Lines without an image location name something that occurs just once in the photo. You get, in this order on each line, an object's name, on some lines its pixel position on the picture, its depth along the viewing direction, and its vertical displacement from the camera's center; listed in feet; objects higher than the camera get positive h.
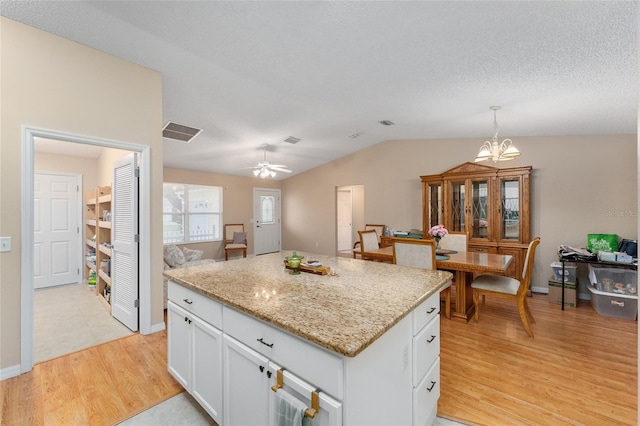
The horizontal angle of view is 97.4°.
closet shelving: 12.52 -1.34
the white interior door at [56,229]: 15.23 -0.88
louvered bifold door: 9.79 -1.05
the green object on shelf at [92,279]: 15.14 -3.54
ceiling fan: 16.56 +2.60
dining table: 9.61 -1.92
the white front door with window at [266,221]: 26.73 -0.80
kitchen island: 3.45 -1.94
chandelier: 10.05 +2.13
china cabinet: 13.93 +0.27
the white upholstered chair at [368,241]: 13.52 -1.46
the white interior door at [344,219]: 29.35 -0.72
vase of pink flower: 11.33 -0.83
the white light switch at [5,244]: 7.08 -0.76
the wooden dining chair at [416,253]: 9.93 -1.54
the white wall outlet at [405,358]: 4.44 -2.33
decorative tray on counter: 6.37 -1.32
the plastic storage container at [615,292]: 10.91 -3.26
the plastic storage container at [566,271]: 12.46 -2.72
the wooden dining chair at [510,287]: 9.50 -2.74
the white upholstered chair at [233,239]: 23.81 -2.32
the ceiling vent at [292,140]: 16.98 +4.48
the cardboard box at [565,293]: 12.25 -3.66
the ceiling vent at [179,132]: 13.76 +4.19
